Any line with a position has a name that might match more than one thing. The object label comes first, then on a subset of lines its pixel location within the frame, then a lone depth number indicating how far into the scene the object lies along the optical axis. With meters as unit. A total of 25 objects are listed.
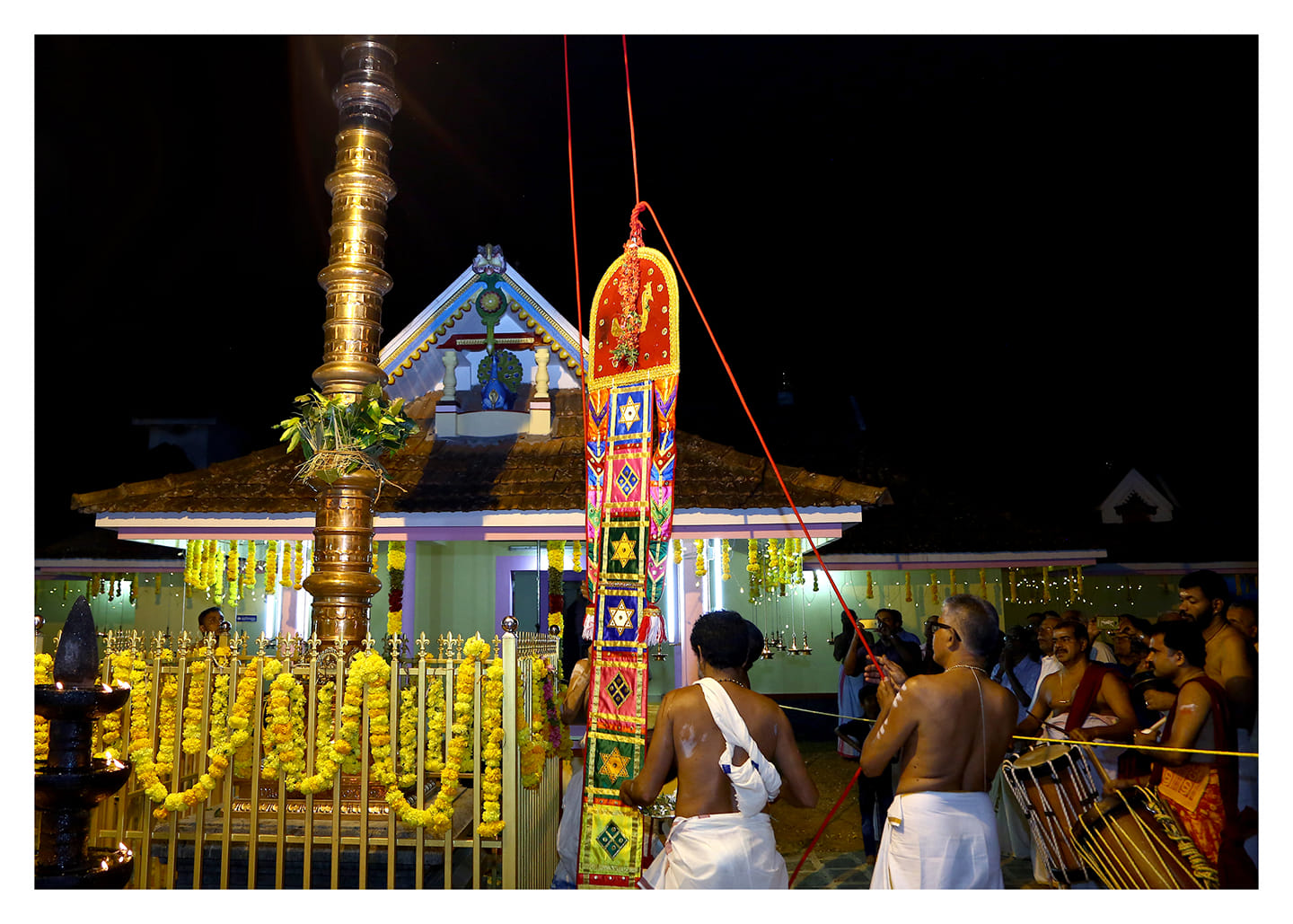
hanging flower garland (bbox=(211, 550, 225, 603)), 10.92
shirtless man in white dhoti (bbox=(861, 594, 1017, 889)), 3.74
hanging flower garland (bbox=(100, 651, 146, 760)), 5.42
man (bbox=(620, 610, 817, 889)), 3.72
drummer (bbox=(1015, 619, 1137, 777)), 5.73
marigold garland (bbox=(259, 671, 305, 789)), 5.21
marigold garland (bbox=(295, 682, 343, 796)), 5.13
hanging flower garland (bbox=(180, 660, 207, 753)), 5.33
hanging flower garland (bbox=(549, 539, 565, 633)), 10.67
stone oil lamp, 3.60
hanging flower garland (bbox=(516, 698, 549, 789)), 5.41
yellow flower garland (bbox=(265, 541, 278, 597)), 10.85
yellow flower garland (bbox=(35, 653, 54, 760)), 5.61
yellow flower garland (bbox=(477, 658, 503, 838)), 5.06
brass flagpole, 6.98
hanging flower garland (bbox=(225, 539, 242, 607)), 10.78
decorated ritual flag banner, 5.25
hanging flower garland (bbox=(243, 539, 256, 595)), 10.60
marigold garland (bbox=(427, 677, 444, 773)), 5.19
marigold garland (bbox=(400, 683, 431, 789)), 5.18
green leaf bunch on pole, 6.88
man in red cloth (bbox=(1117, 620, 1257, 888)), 4.68
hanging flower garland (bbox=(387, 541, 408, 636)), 10.99
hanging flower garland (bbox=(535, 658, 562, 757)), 6.53
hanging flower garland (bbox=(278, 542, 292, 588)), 10.64
